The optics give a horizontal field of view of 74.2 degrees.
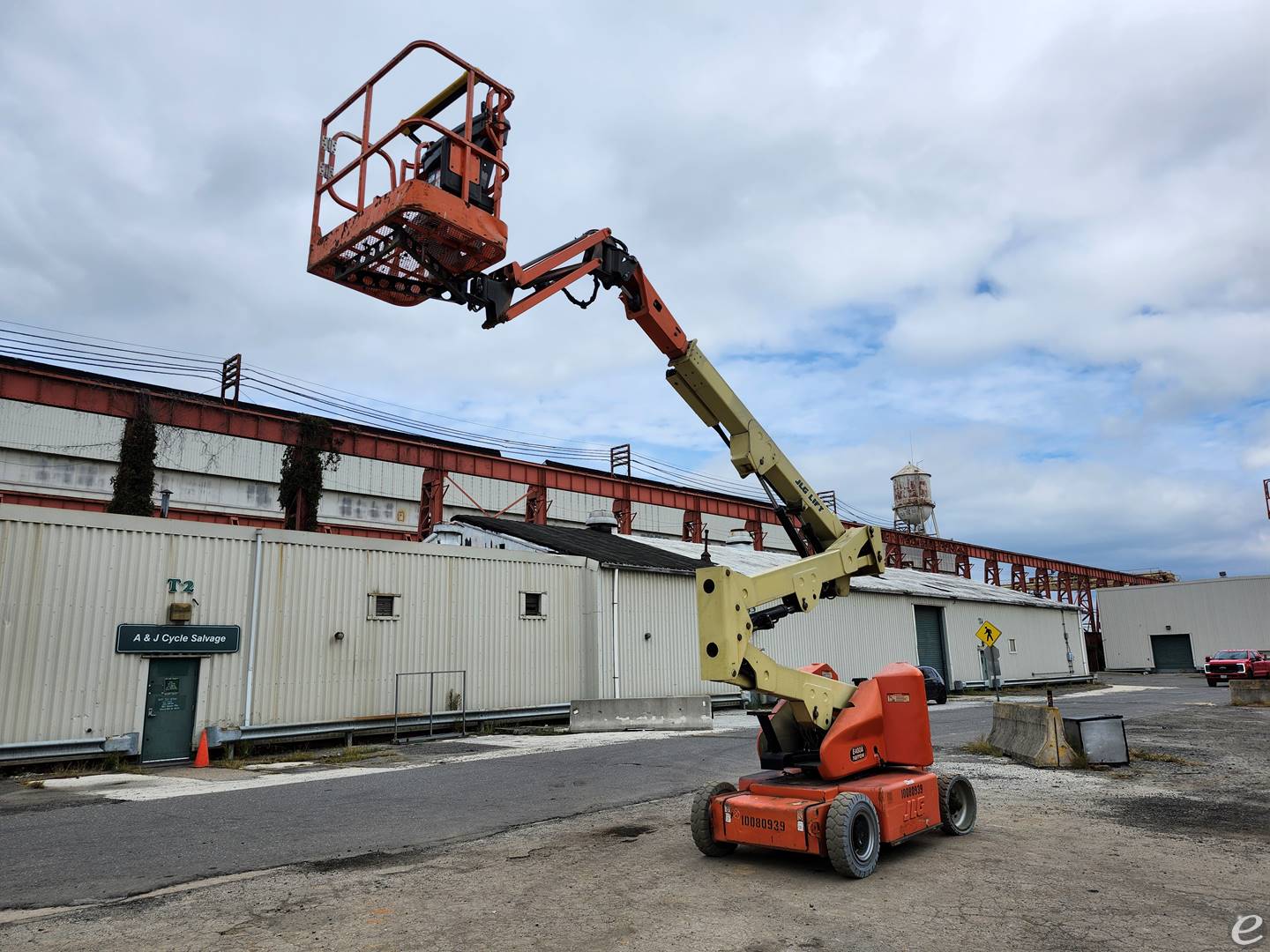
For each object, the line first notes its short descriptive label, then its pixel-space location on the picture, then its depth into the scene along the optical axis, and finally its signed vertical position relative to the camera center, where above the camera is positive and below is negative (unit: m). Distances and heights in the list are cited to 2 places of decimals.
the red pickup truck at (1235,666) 36.56 -1.21
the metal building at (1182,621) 52.19 +1.14
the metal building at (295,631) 14.36 +0.62
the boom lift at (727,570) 6.82 +1.06
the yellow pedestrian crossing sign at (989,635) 24.84 +0.29
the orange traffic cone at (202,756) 14.59 -1.56
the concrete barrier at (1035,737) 13.07 -1.48
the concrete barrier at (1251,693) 25.11 -1.63
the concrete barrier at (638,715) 19.48 -1.40
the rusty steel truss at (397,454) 22.33 +7.02
